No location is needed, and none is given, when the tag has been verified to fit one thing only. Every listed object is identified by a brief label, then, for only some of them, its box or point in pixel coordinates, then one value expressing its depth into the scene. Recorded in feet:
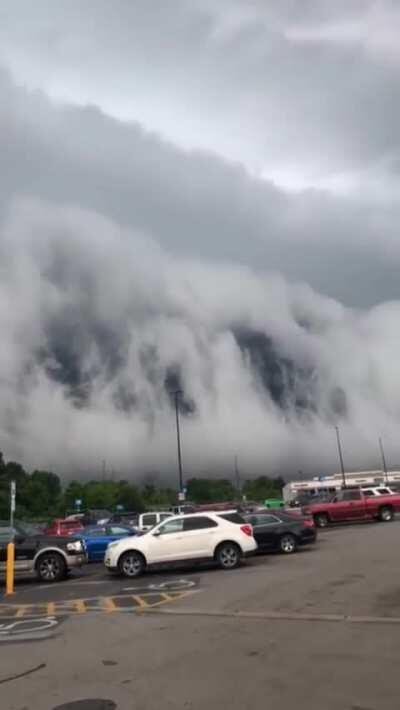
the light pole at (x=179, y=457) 169.43
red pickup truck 114.42
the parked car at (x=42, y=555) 61.36
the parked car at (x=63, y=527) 103.86
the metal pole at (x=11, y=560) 55.43
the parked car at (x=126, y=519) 115.50
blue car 79.61
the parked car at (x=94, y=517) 140.60
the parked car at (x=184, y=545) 59.41
